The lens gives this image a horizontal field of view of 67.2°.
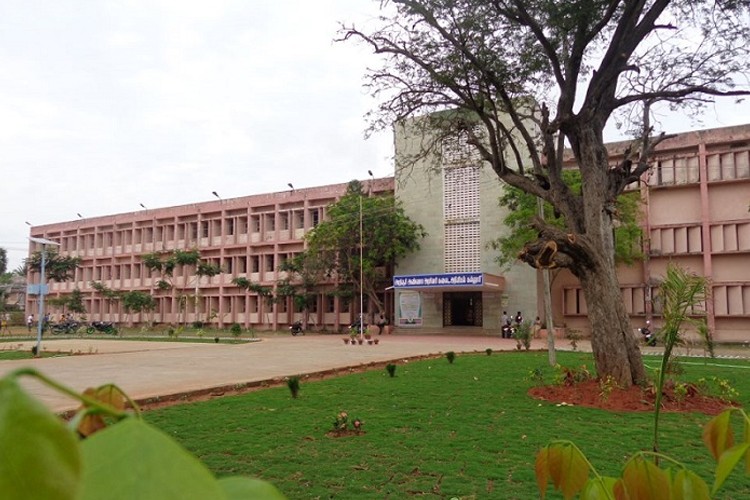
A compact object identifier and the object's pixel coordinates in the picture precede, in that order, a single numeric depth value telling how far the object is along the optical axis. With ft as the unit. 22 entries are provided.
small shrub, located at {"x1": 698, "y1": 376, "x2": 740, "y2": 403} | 24.02
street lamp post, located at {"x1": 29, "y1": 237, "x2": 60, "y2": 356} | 49.28
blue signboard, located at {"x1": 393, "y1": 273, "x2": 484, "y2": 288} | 82.89
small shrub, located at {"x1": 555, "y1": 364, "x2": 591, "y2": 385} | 26.35
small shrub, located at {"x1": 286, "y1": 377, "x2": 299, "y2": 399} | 25.02
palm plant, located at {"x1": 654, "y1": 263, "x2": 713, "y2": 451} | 10.76
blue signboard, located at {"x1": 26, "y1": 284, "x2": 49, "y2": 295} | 51.53
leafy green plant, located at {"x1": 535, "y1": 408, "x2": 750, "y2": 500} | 2.08
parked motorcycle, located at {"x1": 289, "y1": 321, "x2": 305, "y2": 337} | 98.73
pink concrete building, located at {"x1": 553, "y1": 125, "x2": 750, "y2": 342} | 76.09
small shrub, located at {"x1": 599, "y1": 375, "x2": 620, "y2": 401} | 23.34
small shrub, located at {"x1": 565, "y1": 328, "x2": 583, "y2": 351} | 79.32
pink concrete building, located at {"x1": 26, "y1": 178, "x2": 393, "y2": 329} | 112.16
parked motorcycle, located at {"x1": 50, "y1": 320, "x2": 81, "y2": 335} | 104.27
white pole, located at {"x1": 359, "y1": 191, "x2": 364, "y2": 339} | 89.35
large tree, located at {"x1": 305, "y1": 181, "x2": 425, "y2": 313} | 92.63
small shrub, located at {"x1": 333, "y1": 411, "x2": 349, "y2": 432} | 18.17
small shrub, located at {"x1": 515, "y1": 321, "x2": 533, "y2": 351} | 53.88
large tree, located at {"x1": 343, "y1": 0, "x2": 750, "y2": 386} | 25.32
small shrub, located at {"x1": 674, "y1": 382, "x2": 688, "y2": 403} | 23.09
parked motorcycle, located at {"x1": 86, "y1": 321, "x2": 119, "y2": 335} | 105.81
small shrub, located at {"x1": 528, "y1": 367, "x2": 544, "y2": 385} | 27.89
